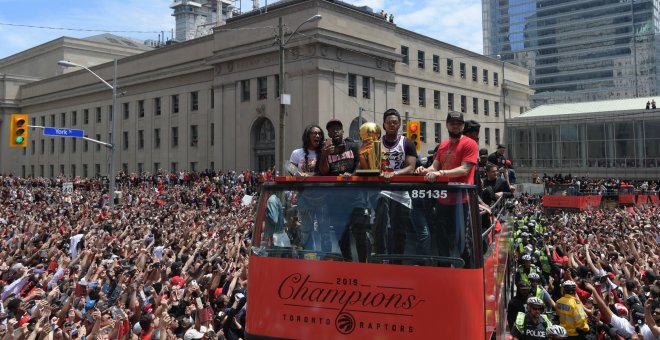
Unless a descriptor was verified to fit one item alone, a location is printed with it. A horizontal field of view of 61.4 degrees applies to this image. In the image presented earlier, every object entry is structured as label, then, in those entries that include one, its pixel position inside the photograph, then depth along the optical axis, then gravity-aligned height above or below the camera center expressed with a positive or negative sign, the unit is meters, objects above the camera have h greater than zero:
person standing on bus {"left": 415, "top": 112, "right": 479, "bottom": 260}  5.47 -0.24
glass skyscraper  110.94 +28.59
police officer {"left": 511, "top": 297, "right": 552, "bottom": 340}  7.61 -1.95
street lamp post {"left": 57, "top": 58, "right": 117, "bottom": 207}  27.17 +1.26
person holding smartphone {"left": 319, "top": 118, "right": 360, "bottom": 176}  6.67 +0.36
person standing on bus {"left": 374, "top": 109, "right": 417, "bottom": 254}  5.64 -0.34
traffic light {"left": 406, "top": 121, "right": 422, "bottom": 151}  20.92 +2.00
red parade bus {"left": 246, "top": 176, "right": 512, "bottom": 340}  5.31 -0.81
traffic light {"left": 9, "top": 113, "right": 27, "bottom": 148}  24.44 +2.64
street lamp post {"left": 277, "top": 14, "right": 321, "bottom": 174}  21.08 +3.18
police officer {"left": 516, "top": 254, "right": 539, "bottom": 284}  11.20 -1.75
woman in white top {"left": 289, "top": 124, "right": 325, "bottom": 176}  7.01 +0.43
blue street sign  26.19 +2.72
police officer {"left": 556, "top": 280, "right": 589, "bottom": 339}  8.05 -1.95
